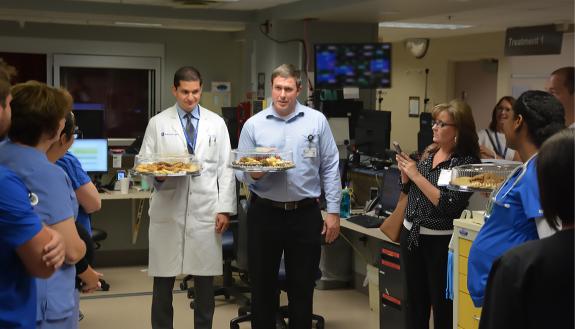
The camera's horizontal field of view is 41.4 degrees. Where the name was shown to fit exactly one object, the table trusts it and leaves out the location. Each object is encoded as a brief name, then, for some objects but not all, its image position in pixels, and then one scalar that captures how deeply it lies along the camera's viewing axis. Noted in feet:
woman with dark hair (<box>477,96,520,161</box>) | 18.47
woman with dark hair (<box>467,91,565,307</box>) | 7.77
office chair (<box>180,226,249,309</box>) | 18.61
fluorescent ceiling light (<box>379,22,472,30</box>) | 32.63
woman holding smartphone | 12.05
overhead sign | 28.02
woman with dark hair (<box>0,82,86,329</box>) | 7.64
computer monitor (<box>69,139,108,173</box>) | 21.31
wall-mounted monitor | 23.43
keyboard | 16.52
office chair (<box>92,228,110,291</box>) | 20.24
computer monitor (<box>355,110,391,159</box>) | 19.93
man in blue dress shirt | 13.09
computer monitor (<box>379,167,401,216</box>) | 16.63
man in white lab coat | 14.08
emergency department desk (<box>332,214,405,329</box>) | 15.35
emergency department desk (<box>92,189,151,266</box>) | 22.86
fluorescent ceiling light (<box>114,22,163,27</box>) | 31.12
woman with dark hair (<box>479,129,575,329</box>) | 5.43
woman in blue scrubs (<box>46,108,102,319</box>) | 9.23
